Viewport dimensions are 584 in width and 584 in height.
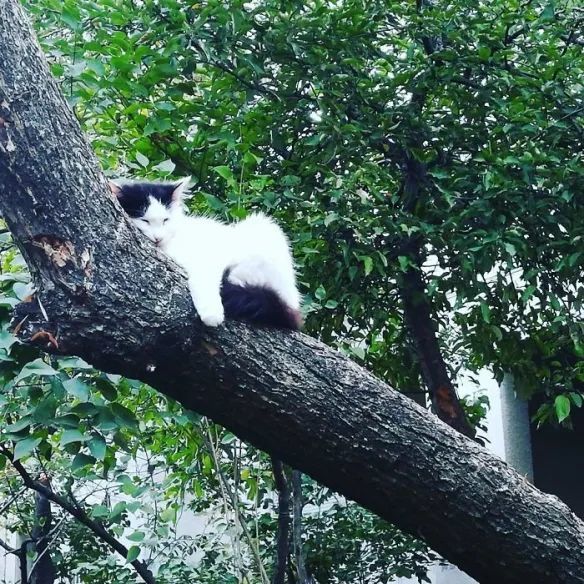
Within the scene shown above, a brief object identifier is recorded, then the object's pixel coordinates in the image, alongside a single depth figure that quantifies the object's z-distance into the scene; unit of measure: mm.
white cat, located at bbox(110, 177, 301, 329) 2246
